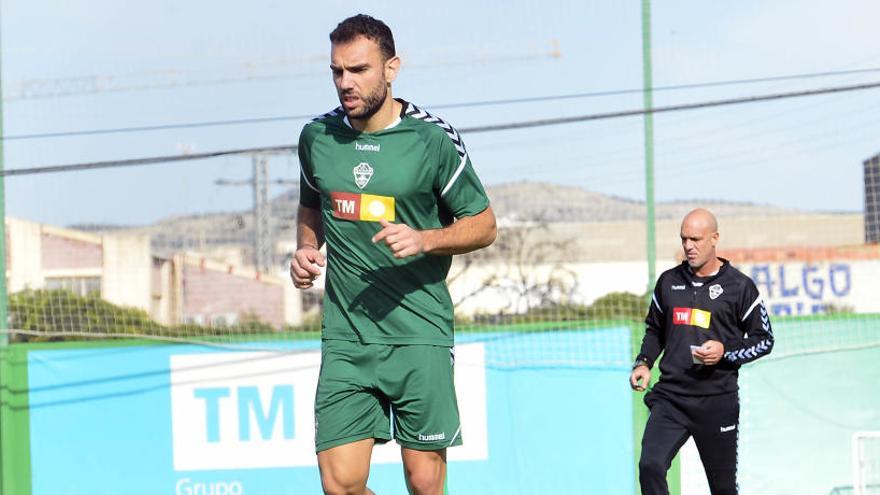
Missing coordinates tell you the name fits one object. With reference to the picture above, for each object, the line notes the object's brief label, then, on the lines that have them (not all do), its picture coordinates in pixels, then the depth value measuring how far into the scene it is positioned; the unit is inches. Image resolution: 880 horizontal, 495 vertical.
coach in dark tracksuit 526.6
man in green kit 370.0
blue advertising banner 682.2
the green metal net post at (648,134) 683.4
